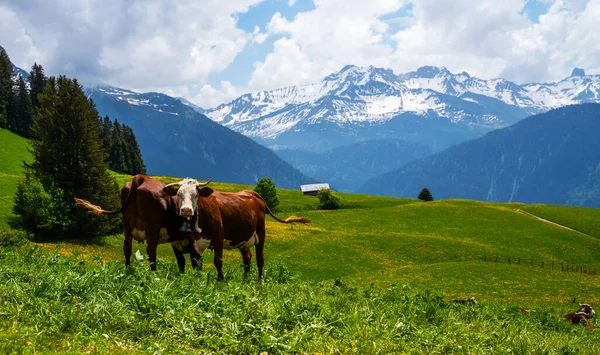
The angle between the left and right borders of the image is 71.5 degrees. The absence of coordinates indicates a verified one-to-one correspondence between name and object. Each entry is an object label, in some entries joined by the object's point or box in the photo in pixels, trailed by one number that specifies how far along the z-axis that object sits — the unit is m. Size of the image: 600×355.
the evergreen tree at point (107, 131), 117.31
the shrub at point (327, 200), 87.19
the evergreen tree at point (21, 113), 107.75
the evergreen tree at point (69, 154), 38.72
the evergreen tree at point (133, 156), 123.16
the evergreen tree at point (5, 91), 105.19
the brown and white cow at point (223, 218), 11.39
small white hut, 119.69
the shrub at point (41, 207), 37.50
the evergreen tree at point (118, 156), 117.25
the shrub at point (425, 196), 115.72
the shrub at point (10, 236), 30.61
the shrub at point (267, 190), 72.88
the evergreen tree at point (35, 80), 117.25
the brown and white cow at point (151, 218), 11.32
